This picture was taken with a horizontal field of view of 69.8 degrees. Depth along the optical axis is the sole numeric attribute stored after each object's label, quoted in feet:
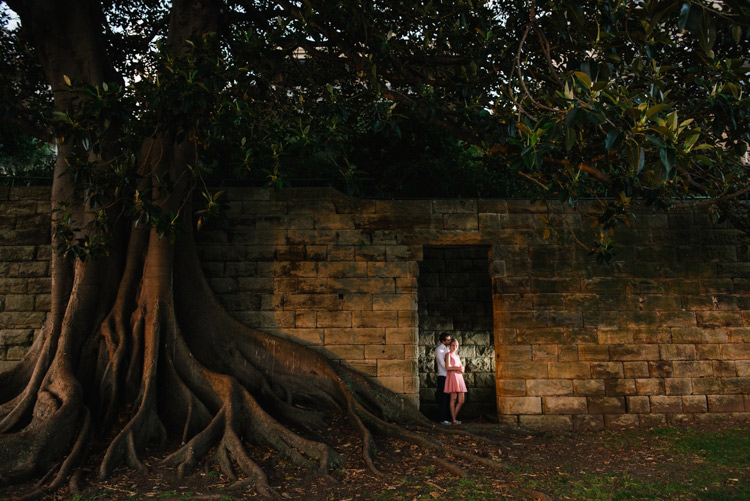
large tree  16.60
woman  25.36
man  25.91
